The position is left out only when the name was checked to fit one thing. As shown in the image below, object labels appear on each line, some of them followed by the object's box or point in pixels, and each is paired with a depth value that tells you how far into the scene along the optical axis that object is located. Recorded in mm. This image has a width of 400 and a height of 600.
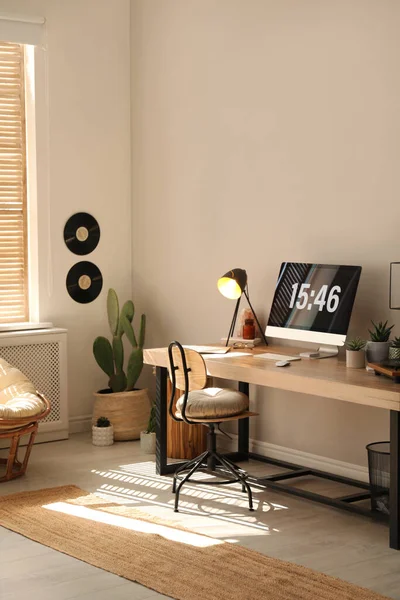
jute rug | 3502
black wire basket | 4414
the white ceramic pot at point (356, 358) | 4504
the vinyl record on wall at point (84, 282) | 6430
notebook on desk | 5125
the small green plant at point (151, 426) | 5828
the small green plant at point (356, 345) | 4547
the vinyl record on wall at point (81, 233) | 6387
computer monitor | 4797
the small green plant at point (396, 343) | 4230
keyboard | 4801
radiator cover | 6043
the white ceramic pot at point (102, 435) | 6043
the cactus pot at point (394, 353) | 4205
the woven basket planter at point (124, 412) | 6195
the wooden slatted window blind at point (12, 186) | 6160
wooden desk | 3990
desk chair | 4562
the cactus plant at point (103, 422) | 6094
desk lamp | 5203
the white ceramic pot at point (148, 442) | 5789
